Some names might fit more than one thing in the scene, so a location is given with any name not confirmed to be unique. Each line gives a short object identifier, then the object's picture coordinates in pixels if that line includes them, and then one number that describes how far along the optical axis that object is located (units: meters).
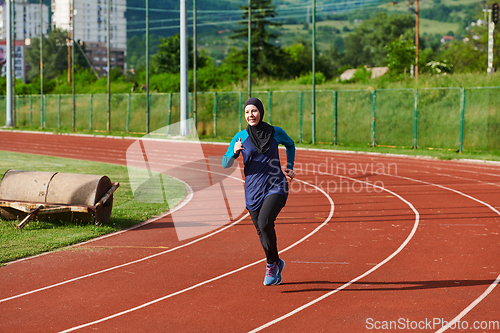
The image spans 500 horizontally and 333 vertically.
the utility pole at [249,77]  32.60
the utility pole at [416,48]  42.62
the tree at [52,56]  130.50
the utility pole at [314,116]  30.34
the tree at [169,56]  88.55
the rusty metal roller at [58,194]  9.87
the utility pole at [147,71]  39.58
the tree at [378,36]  147.43
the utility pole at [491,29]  41.00
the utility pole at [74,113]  45.71
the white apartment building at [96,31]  191.12
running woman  6.39
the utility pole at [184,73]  35.03
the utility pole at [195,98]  34.13
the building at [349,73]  91.50
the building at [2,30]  183.93
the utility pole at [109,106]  42.25
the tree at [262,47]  76.69
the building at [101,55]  192.00
